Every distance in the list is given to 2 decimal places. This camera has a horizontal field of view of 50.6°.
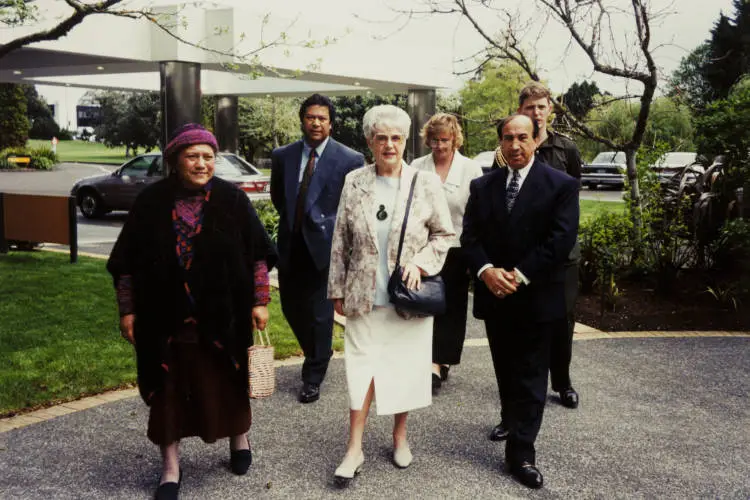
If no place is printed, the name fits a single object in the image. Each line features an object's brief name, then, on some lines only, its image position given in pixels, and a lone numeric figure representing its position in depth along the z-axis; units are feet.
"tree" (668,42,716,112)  156.95
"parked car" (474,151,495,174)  101.86
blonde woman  18.40
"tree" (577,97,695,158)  32.01
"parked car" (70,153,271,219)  62.59
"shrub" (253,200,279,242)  42.93
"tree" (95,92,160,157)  204.95
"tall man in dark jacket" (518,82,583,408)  16.71
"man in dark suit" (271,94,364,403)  18.51
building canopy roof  62.23
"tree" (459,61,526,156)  123.85
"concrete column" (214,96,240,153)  106.73
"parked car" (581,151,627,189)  107.34
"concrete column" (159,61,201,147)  65.82
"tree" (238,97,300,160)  161.27
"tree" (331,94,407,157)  182.60
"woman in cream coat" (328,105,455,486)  13.99
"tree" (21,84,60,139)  279.28
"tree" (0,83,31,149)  163.12
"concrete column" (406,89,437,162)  100.17
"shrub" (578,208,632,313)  29.60
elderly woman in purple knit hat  12.94
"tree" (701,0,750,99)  148.77
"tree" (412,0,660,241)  30.17
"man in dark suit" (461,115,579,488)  14.06
